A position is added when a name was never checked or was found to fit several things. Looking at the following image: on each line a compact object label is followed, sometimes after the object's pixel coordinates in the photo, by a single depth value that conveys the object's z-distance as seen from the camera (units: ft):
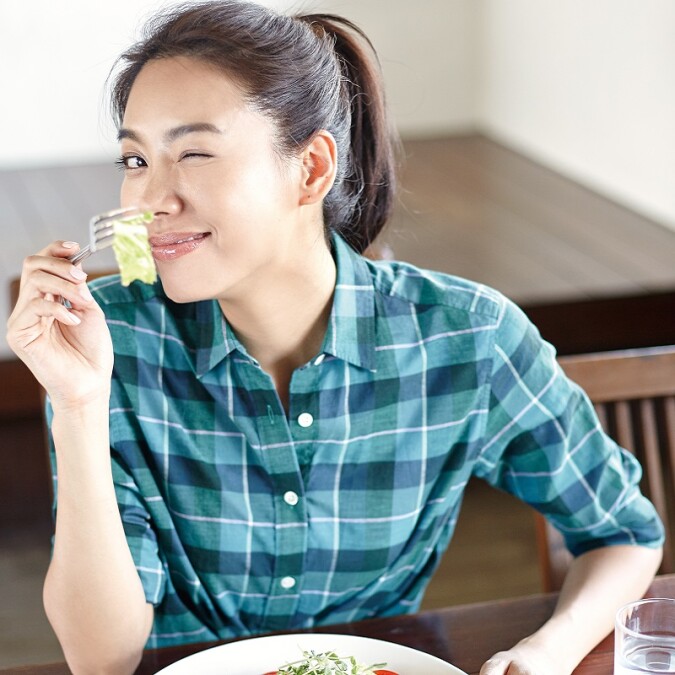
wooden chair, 7.01
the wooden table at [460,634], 6.20
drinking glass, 5.87
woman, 6.33
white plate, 6.01
